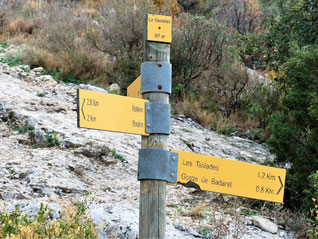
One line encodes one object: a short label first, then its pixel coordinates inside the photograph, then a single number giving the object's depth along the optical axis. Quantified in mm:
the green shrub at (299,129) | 5770
